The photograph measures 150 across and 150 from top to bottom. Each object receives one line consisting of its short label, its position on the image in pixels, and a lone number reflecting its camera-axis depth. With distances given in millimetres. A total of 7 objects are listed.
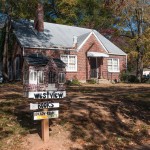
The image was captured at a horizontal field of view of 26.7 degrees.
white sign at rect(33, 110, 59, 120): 7710
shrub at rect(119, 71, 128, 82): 34688
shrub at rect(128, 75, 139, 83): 34000
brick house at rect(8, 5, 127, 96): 29359
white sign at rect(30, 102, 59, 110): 7716
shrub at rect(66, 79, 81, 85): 28559
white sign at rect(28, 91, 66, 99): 7533
